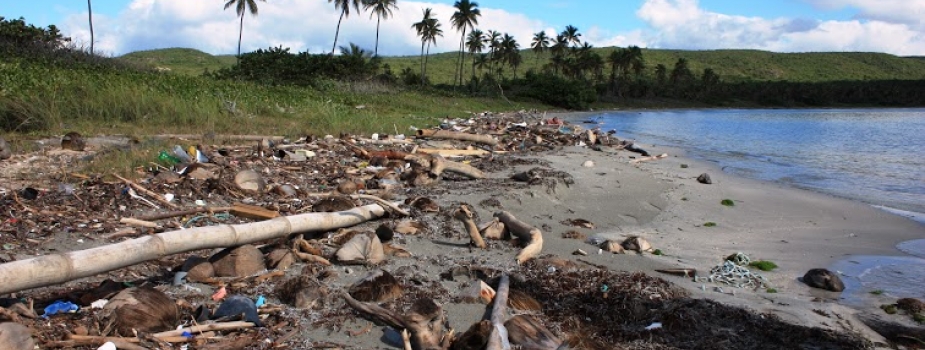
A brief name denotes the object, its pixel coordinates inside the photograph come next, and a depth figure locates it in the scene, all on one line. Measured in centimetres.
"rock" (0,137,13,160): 825
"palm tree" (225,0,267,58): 5016
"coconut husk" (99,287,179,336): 310
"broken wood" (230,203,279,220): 541
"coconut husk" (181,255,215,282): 396
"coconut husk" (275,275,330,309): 367
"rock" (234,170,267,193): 696
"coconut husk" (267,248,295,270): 425
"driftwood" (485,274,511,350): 301
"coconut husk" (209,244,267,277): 410
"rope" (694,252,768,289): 489
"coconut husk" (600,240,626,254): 555
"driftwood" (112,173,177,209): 613
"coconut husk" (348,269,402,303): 380
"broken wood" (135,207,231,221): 537
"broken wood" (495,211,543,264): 483
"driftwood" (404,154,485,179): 878
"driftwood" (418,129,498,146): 1438
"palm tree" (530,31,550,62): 8156
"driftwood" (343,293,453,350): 317
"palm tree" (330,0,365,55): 5088
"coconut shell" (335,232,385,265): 445
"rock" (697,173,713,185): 1153
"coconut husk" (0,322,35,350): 266
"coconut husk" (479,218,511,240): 546
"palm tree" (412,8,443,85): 6028
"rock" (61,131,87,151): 932
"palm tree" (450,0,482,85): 6091
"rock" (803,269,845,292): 492
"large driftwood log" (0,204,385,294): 307
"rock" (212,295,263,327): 335
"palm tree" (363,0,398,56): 5266
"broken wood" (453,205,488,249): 514
